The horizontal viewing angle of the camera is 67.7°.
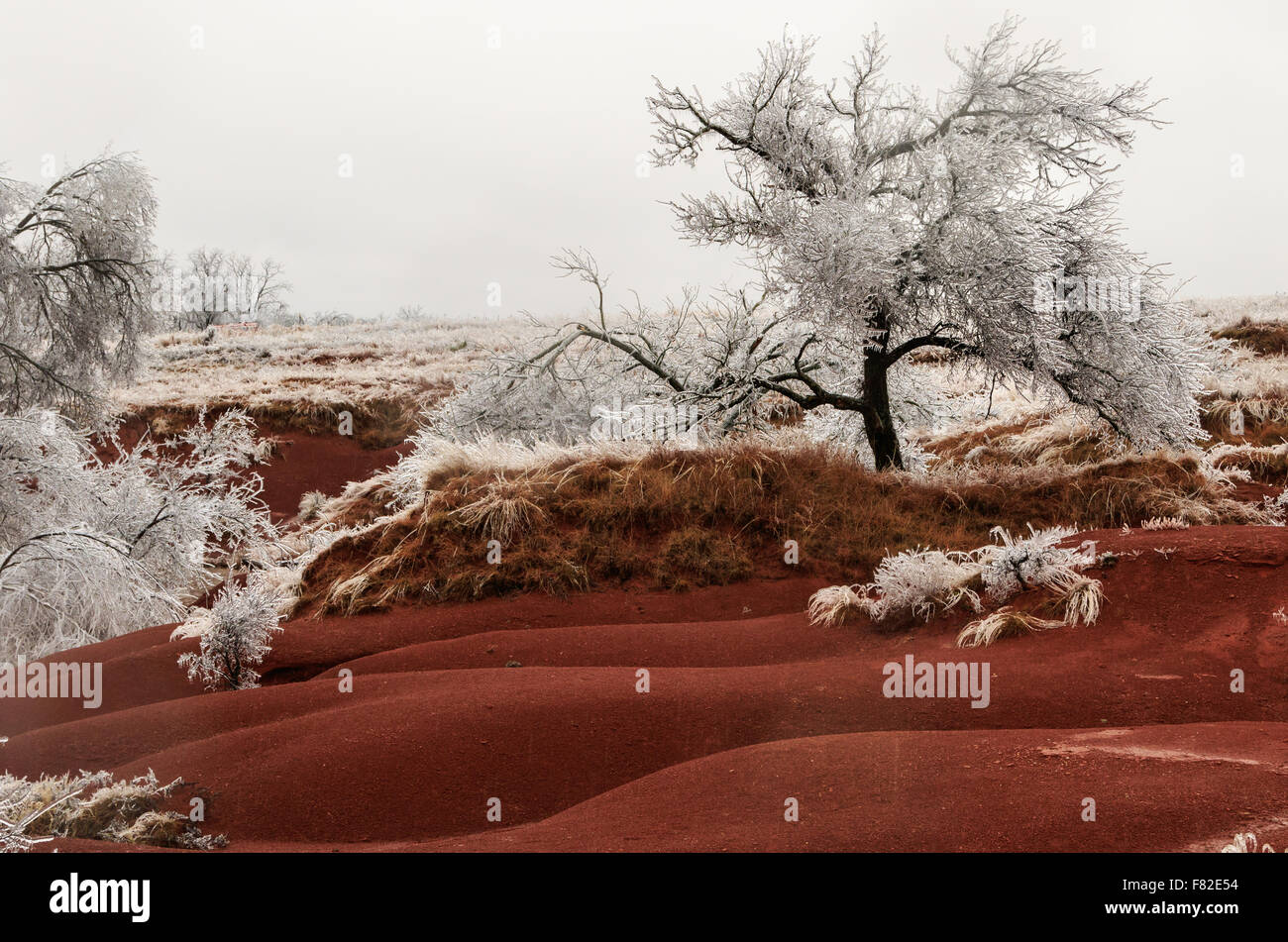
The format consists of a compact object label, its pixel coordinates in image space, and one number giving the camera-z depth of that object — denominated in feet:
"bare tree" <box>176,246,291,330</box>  175.73
